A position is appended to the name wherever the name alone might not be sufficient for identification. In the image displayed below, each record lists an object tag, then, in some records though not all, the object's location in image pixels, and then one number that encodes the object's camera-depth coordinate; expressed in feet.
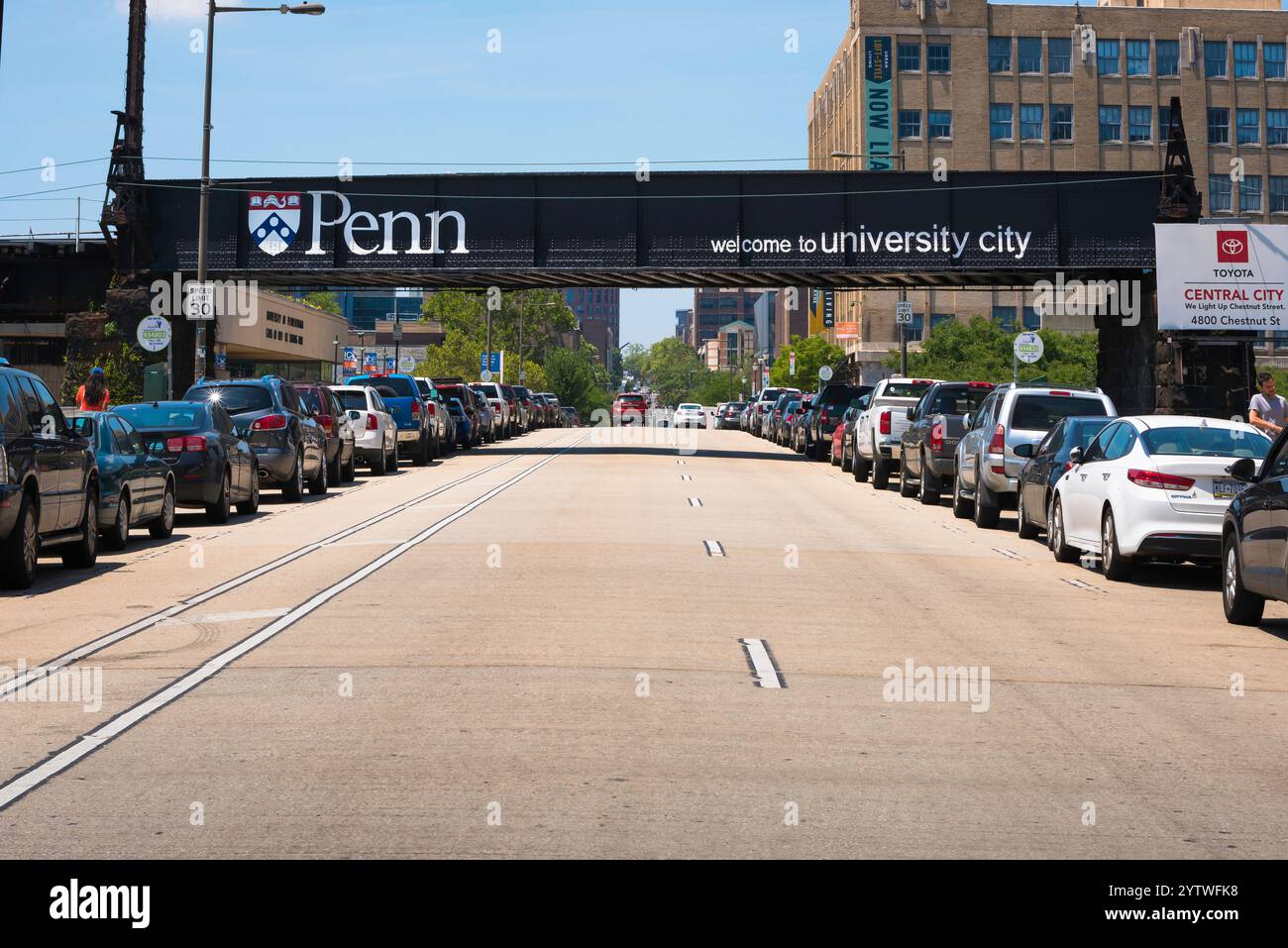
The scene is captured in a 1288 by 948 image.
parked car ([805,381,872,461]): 148.15
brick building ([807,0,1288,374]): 325.21
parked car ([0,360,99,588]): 47.96
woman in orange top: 84.48
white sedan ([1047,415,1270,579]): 52.70
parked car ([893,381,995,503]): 89.97
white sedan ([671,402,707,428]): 292.40
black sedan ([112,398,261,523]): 73.15
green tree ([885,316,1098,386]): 231.09
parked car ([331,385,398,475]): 115.75
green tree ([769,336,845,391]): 338.54
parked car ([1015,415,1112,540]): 65.31
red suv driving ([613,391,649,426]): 291.79
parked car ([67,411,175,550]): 60.39
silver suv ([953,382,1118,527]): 74.79
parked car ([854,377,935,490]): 108.27
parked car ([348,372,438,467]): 131.23
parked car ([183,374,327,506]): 86.48
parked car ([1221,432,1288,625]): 41.01
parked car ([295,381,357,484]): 101.04
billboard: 131.75
